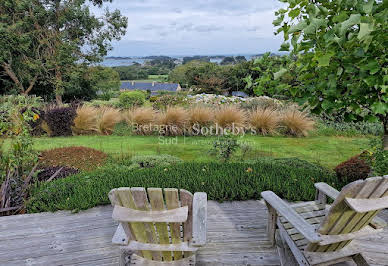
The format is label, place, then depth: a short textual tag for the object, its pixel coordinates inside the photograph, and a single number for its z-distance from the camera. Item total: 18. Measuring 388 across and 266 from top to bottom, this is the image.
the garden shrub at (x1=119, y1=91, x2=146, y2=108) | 12.90
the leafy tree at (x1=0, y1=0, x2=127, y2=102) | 13.27
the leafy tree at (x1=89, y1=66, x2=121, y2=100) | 15.87
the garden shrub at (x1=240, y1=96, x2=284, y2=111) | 9.45
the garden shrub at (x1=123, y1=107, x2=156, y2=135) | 8.02
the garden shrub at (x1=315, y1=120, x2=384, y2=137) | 7.96
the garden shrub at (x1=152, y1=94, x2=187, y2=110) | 9.91
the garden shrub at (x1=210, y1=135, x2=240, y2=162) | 5.32
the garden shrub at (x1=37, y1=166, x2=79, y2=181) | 4.35
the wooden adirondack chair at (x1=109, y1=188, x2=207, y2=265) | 1.58
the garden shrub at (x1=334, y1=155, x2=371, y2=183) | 3.97
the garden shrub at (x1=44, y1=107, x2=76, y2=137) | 7.70
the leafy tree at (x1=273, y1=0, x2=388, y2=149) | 1.77
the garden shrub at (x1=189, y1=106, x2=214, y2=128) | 7.61
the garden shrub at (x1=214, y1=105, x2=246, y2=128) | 7.59
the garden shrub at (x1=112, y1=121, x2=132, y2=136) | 8.12
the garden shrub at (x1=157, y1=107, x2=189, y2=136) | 7.57
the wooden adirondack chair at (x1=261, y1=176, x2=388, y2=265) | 1.59
